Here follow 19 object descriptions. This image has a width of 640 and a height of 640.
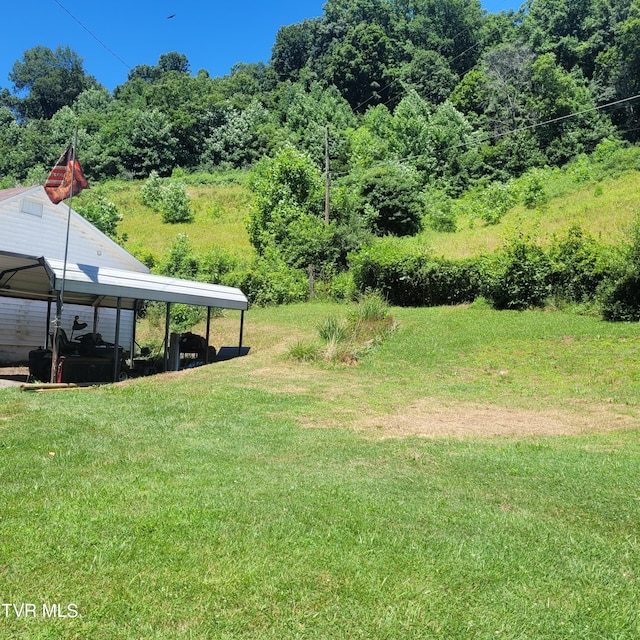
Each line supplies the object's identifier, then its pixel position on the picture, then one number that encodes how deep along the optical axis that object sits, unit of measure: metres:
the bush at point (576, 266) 19.55
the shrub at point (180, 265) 29.86
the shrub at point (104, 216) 34.94
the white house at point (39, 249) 19.14
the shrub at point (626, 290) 17.42
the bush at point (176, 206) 44.62
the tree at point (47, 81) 87.19
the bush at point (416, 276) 22.80
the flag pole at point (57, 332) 12.92
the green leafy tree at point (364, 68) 68.19
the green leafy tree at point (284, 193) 35.37
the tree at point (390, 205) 35.22
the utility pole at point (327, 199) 31.42
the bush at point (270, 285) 28.14
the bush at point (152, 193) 48.41
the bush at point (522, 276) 20.23
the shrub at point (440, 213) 36.38
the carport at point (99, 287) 13.63
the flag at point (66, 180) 13.95
